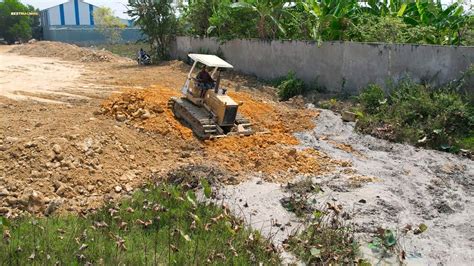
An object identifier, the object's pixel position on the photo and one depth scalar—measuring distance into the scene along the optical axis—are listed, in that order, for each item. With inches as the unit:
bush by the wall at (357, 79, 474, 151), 438.3
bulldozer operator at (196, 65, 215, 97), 438.9
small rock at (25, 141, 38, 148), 335.3
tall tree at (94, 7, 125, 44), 1931.6
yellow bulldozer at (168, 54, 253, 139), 417.7
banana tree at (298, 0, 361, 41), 637.3
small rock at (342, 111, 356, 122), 506.0
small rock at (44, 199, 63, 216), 278.9
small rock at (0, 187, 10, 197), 284.7
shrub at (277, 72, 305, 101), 625.6
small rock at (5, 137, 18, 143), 346.0
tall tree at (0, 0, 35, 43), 1950.1
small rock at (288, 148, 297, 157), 388.8
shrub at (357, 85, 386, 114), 507.8
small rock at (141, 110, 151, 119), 444.5
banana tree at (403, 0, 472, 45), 570.9
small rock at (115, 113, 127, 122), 445.1
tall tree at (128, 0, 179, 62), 1015.0
